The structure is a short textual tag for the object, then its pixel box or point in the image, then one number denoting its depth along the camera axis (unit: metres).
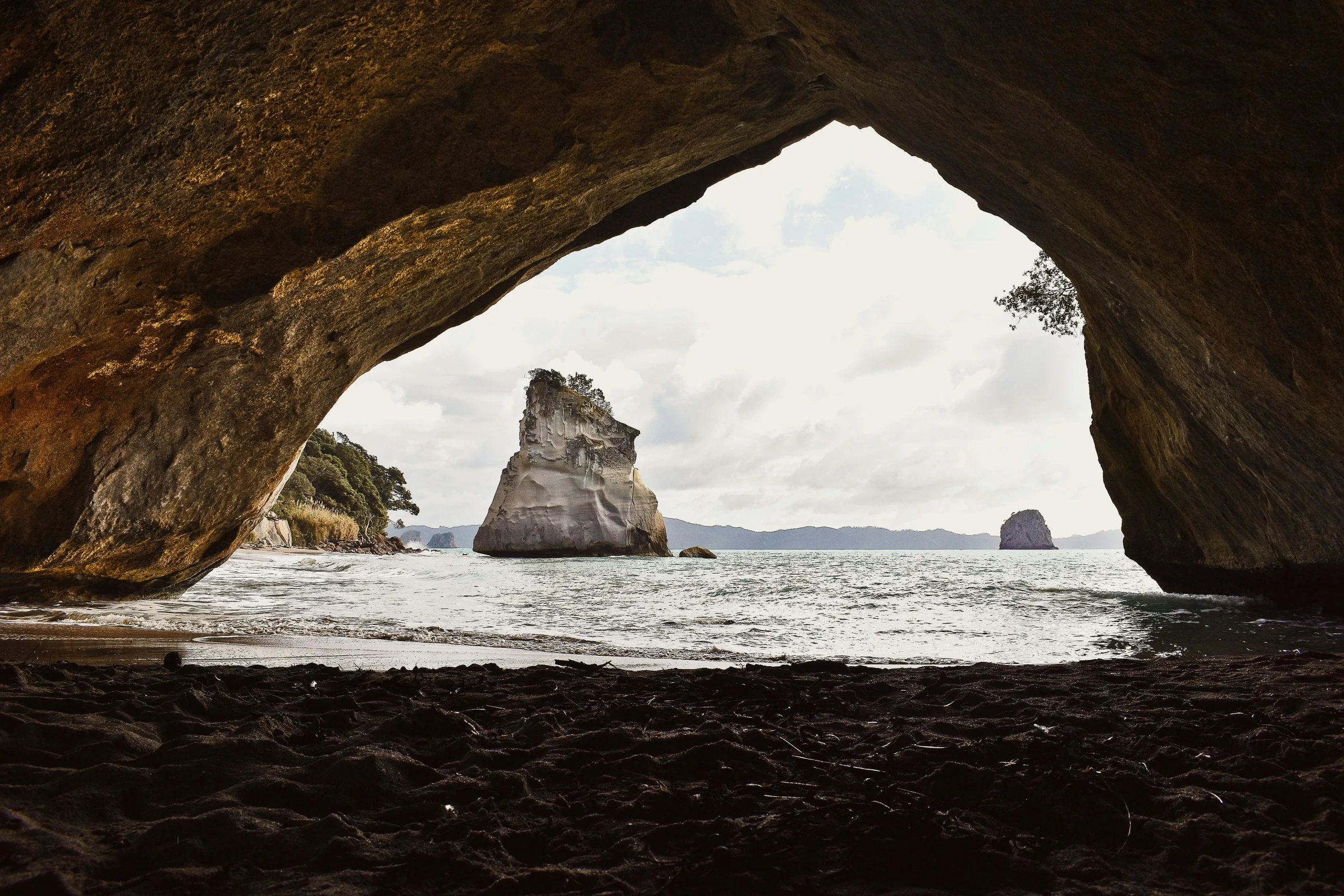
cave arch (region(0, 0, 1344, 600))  4.02
